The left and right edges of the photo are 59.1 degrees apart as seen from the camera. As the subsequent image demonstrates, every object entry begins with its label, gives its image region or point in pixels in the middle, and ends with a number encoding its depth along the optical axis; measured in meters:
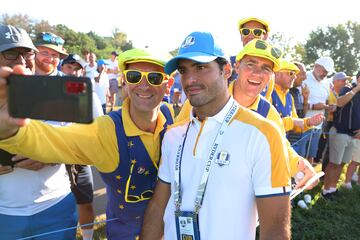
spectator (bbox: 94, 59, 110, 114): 9.62
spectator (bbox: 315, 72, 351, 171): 6.35
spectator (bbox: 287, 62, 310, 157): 5.66
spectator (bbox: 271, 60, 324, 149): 4.22
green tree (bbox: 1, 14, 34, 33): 46.97
